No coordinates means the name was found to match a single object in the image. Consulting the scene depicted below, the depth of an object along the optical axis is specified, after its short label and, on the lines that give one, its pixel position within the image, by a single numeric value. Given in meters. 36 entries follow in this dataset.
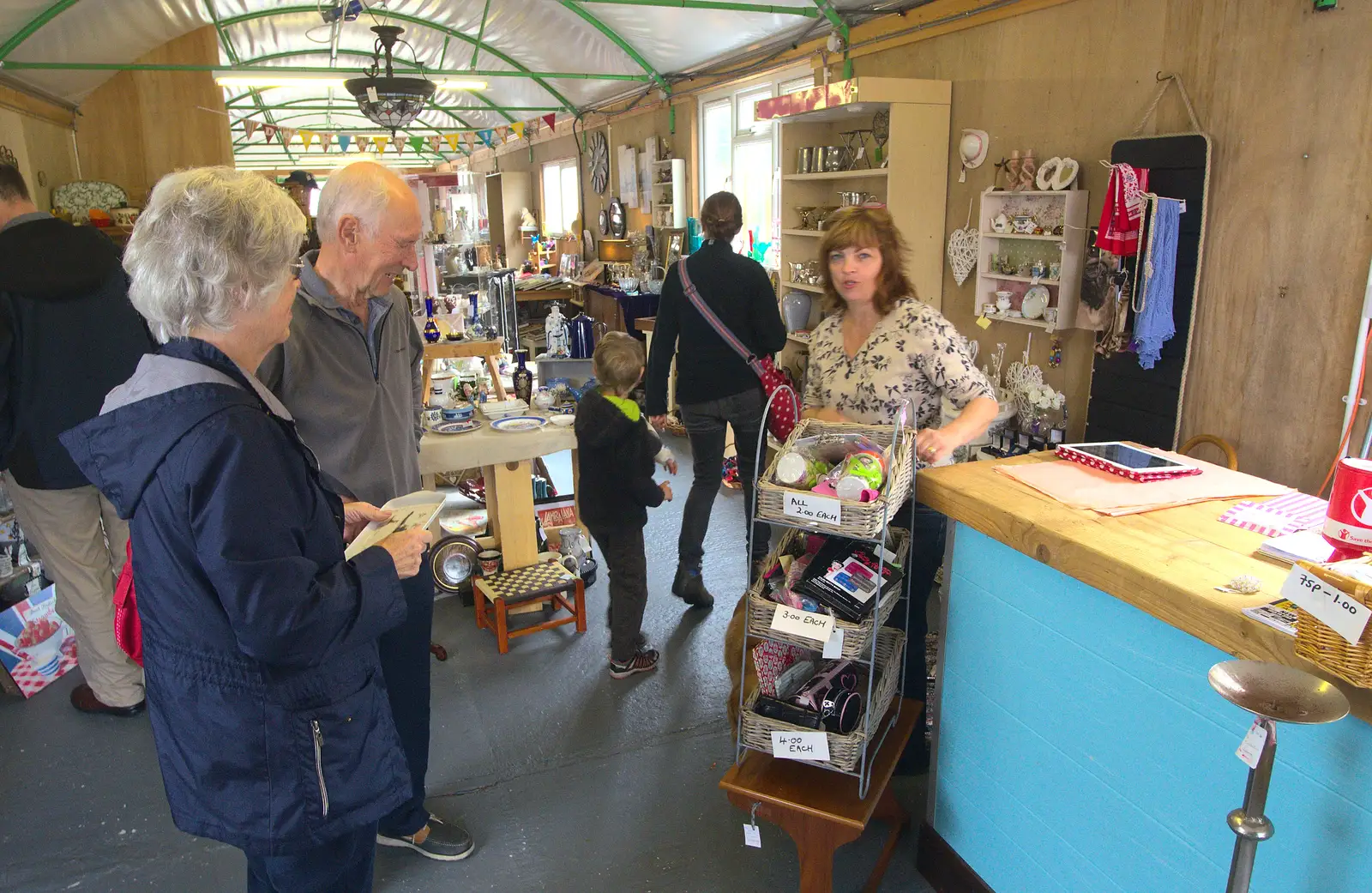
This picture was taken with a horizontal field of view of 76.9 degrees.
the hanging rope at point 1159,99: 3.15
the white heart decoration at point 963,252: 4.33
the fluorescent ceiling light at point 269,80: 6.17
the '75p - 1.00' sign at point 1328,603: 1.00
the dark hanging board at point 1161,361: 3.10
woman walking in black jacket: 3.55
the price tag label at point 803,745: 1.88
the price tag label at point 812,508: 1.70
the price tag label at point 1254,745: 1.02
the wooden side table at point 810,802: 1.89
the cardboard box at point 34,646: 3.20
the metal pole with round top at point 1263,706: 0.95
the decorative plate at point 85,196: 5.62
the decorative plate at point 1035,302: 3.75
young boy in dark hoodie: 3.00
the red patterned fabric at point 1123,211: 3.22
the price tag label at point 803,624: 1.79
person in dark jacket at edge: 2.65
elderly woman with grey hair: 1.18
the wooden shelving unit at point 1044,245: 3.61
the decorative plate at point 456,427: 3.64
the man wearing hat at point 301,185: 5.89
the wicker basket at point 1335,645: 1.01
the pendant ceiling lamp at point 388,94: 5.08
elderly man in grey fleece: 1.91
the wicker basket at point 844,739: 1.89
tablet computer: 1.89
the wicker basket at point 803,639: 1.80
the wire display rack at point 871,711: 1.75
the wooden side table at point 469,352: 4.58
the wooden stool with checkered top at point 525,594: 3.38
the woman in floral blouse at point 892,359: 2.24
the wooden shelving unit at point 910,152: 4.25
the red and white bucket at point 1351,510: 1.17
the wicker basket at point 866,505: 1.69
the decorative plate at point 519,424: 3.67
